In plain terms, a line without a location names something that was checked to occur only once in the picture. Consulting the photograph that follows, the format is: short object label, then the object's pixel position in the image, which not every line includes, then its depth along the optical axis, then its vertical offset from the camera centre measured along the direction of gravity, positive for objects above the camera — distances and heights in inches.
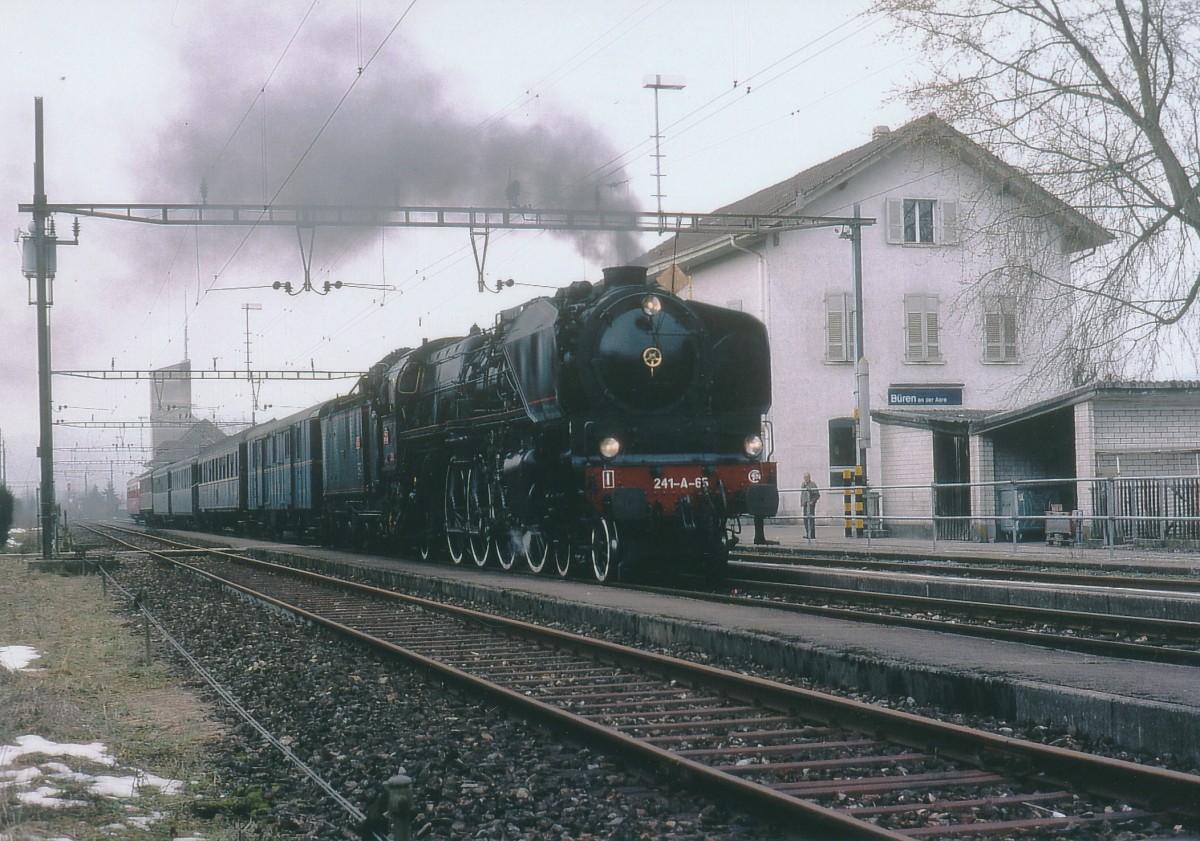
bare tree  743.1 +185.4
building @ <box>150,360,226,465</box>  3355.1 +132.9
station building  1325.0 +159.9
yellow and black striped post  914.1 -37.7
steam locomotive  588.7 +16.3
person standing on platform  994.1 -43.1
